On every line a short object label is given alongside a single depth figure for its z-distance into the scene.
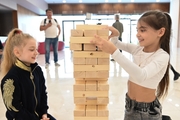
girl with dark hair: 1.06
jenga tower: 1.29
